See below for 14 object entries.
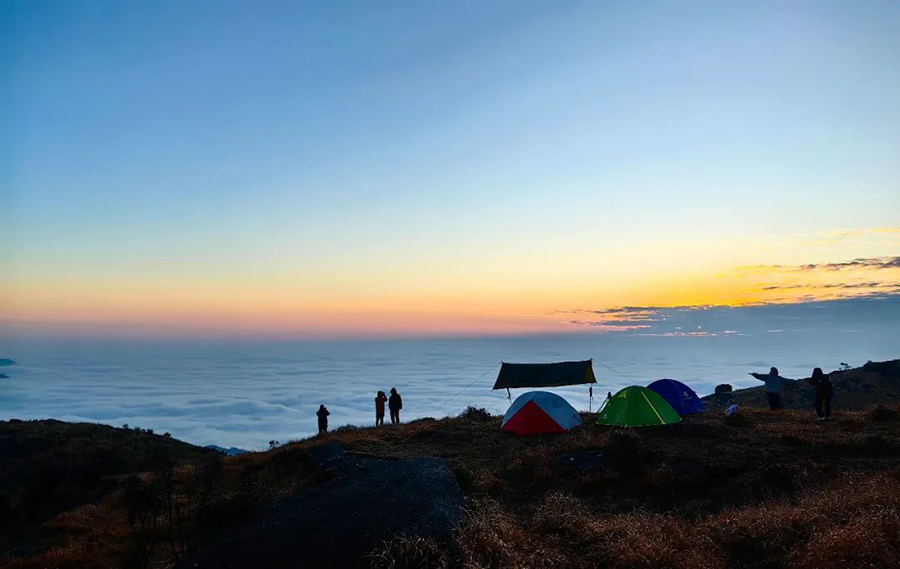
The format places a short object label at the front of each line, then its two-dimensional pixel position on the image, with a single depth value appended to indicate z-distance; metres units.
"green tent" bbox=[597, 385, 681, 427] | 18.52
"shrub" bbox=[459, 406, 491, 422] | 23.59
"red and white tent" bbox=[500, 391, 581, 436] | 19.06
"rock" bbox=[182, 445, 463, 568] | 7.98
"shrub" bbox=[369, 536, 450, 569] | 7.46
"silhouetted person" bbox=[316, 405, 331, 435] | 25.76
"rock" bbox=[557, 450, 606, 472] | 14.36
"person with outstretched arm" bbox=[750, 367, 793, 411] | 23.28
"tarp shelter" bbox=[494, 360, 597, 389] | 26.80
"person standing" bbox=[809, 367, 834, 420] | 19.10
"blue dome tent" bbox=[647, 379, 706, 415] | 20.88
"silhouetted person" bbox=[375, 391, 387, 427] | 26.64
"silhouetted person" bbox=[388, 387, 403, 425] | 25.67
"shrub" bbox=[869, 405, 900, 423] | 18.70
